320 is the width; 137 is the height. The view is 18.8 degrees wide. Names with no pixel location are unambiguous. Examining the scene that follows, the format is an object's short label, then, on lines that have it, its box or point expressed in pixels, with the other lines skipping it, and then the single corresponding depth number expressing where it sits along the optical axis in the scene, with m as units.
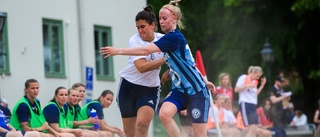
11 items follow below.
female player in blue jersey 11.55
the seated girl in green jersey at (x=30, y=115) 14.05
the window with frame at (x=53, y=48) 25.17
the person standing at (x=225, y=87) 19.85
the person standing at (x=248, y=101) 19.94
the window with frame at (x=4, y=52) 23.27
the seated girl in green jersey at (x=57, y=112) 14.76
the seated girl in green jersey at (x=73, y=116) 15.68
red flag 14.94
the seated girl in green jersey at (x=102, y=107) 16.26
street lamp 33.22
